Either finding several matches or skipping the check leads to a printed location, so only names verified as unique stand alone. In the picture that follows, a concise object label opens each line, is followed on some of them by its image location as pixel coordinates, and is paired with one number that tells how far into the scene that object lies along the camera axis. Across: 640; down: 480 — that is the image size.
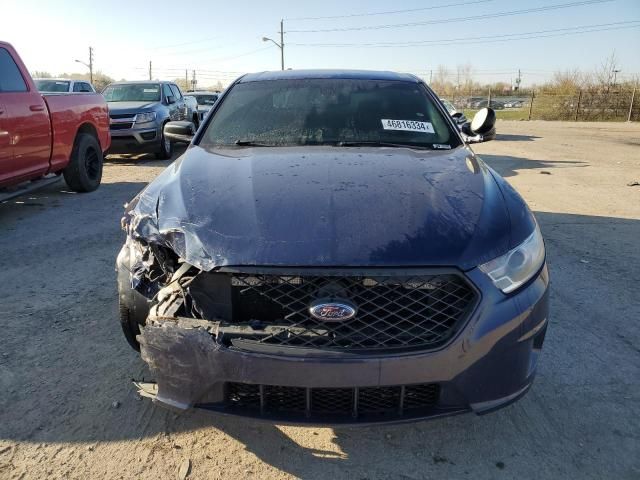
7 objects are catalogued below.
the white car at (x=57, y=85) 12.37
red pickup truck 5.50
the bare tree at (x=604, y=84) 34.59
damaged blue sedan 1.81
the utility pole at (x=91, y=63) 58.87
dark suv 10.49
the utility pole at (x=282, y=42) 46.78
